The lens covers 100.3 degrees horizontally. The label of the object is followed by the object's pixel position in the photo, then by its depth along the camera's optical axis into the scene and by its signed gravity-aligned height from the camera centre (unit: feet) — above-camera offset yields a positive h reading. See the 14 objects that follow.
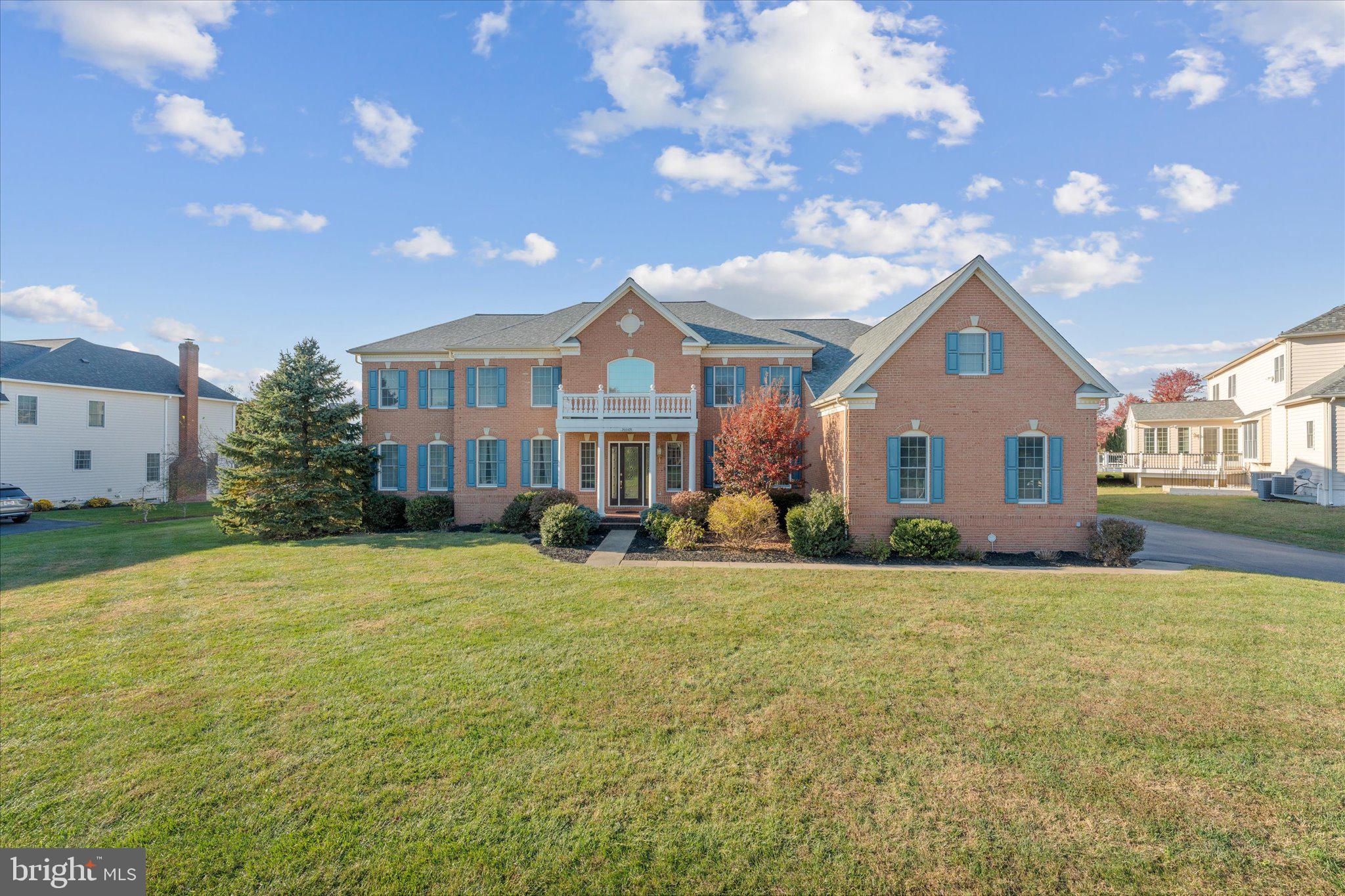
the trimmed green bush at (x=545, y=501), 61.00 -5.00
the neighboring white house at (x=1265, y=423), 77.61 +5.92
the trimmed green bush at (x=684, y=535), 50.72 -7.24
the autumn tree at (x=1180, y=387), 186.19 +23.09
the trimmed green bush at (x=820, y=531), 47.98 -6.45
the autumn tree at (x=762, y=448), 56.90 +0.77
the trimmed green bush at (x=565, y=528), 51.83 -6.66
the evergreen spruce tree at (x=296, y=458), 58.18 -0.19
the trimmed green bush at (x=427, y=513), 66.39 -6.84
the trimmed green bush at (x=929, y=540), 47.44 -7.14
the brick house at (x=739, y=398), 50.90 +5.56
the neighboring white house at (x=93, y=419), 91.71 +6.68
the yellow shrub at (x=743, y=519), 51.11 -5.84
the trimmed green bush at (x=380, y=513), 66.54 -6.74
